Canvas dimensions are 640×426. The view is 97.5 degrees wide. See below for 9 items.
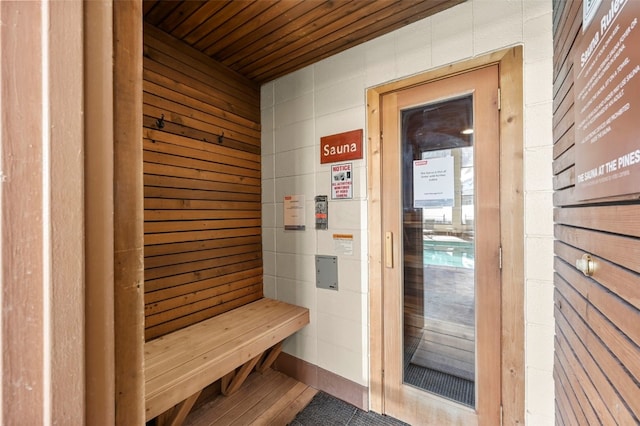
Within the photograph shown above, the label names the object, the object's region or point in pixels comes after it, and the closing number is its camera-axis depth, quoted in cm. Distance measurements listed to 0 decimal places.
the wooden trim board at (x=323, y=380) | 207
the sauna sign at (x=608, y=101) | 72
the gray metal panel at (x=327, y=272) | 220
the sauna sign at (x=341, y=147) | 208
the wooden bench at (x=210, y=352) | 151
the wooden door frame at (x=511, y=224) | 155
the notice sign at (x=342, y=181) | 212
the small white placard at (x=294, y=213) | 239
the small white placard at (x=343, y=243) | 213
